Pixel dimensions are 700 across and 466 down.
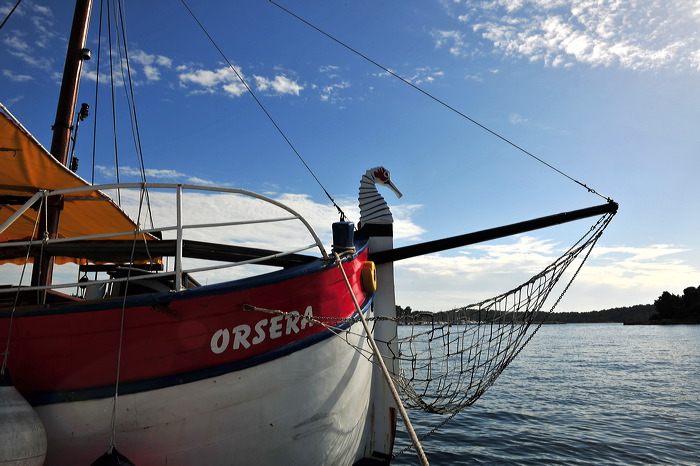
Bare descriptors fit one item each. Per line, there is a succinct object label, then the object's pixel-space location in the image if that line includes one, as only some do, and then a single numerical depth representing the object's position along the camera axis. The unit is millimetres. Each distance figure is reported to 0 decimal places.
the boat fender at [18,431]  3016
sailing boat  3555
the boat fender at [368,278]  5922
